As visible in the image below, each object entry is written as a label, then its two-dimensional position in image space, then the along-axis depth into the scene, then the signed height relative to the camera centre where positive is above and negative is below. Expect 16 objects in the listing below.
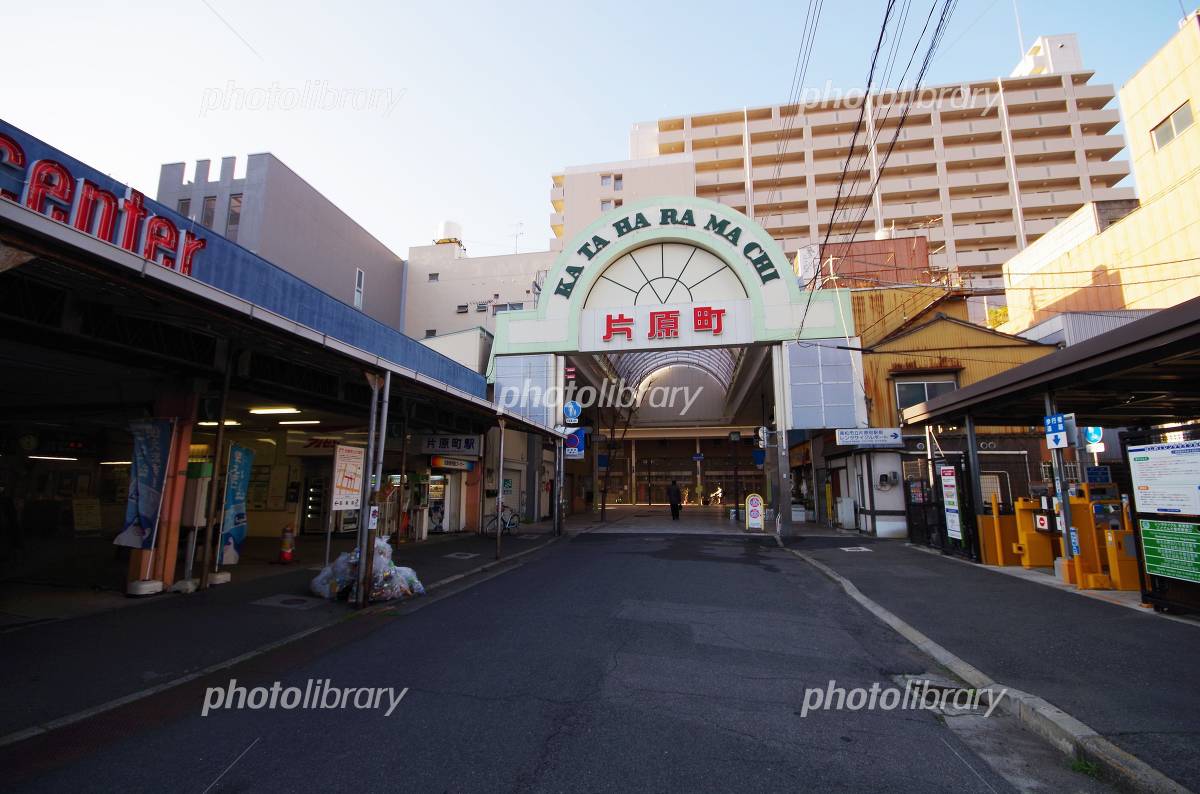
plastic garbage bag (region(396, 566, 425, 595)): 8.64 -1.50
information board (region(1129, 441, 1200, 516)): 6.49 +0.08
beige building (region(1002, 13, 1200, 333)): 22.39 +11.91
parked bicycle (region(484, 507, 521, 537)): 18.90 -1.36
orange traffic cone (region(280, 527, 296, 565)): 11.20 -1.25
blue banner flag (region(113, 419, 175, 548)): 8.20 +0.06
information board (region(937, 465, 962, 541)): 12.55 -0.40
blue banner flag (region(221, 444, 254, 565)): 10.09 -0.35
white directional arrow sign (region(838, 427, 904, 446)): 17.75 +1.49
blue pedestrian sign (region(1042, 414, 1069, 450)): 8.85 +0.84
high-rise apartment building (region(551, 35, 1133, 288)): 45.81 +27.82
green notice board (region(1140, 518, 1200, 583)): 6.45 -0.78
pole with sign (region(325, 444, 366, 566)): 8.38 +0.08
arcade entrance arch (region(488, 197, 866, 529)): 20.17 +6.31
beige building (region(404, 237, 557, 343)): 35.16 +12.45
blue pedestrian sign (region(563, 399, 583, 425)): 21.44 +2.81
